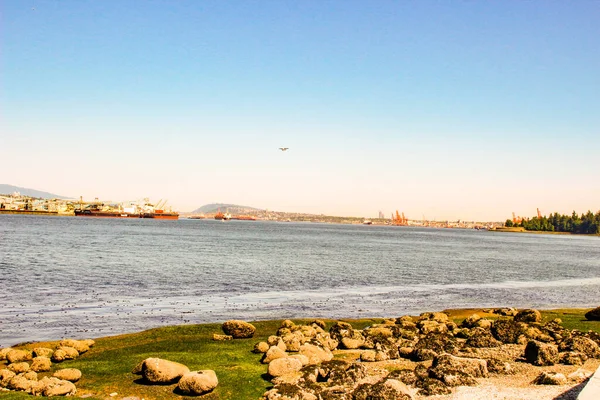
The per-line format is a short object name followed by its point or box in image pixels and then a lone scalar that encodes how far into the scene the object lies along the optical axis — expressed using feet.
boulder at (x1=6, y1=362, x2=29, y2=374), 68.08
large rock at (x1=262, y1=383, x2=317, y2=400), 56.95
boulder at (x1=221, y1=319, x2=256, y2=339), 95.66
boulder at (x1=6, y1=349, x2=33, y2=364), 73.41
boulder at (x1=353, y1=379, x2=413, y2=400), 54.90
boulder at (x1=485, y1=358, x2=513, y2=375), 65.94
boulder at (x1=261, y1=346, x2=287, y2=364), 75.00
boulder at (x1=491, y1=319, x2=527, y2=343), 86.46
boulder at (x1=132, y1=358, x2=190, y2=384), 64.44
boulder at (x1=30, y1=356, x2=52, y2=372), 70.28
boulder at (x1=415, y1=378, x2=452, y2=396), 57.82
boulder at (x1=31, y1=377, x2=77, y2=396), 59.93
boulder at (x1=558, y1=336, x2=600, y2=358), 73.36
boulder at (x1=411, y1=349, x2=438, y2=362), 74.79
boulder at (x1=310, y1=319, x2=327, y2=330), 101.04
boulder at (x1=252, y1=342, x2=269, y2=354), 81.11
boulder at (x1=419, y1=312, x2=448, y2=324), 106.55
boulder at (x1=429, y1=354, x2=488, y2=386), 60.64
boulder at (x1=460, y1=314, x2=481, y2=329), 102.26
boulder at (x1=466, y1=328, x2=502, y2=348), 82.48
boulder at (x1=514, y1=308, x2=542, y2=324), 109.40
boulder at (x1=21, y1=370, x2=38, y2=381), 64.34
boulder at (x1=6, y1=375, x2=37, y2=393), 61.05
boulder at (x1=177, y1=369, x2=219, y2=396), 60.95
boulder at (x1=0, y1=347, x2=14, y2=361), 74.69
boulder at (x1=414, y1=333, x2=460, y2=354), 77.66
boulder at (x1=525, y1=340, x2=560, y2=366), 69.15
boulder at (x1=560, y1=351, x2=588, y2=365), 69.10
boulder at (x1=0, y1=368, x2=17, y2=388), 62.75
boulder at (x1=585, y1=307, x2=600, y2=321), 114.03
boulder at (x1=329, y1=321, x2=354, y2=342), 88.43
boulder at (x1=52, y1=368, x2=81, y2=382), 65.77
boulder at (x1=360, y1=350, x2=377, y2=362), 75.05
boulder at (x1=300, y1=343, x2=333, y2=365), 73.85
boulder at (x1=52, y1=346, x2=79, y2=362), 76.38
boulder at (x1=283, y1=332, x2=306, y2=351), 81.32
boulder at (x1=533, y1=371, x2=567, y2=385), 58.94
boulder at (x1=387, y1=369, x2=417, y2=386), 62.25
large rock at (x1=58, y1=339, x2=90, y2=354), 81.66
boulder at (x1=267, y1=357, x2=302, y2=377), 67.26
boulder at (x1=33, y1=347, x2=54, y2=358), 76.38
